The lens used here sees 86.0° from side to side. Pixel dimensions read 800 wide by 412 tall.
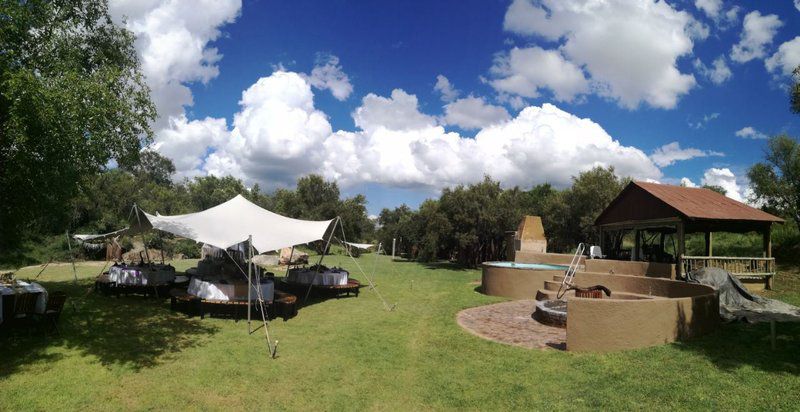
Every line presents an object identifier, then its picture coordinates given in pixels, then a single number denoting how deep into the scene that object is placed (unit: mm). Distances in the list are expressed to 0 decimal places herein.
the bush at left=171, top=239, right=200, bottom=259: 30656
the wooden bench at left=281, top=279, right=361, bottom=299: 15367
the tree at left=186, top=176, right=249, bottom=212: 58750
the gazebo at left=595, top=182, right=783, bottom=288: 15328
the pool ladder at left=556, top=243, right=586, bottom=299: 14245
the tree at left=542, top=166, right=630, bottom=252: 27344
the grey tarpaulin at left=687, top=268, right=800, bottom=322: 10555
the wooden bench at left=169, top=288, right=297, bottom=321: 11391
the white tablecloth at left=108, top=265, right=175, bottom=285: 13617
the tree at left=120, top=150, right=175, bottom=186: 70438
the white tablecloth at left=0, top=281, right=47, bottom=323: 8673
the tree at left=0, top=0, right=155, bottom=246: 7168
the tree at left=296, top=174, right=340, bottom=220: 43250
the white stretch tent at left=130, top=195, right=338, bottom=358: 11773
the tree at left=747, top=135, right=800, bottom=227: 23188
